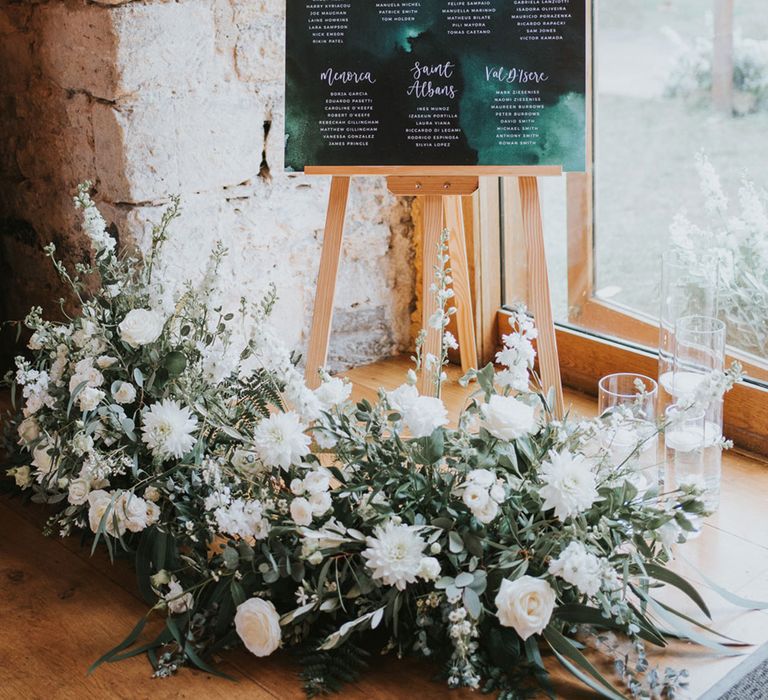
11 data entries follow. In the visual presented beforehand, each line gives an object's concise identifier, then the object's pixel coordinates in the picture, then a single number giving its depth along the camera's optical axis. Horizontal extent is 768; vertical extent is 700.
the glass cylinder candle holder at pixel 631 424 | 2.01
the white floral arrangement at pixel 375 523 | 1.82
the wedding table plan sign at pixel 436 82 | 2.58
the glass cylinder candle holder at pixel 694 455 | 2.34
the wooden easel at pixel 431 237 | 2.63
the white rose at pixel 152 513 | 2.12
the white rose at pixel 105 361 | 2.18
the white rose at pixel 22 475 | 2.32
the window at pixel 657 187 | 2.73
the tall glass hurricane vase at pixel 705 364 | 2.44
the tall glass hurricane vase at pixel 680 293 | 2.55
